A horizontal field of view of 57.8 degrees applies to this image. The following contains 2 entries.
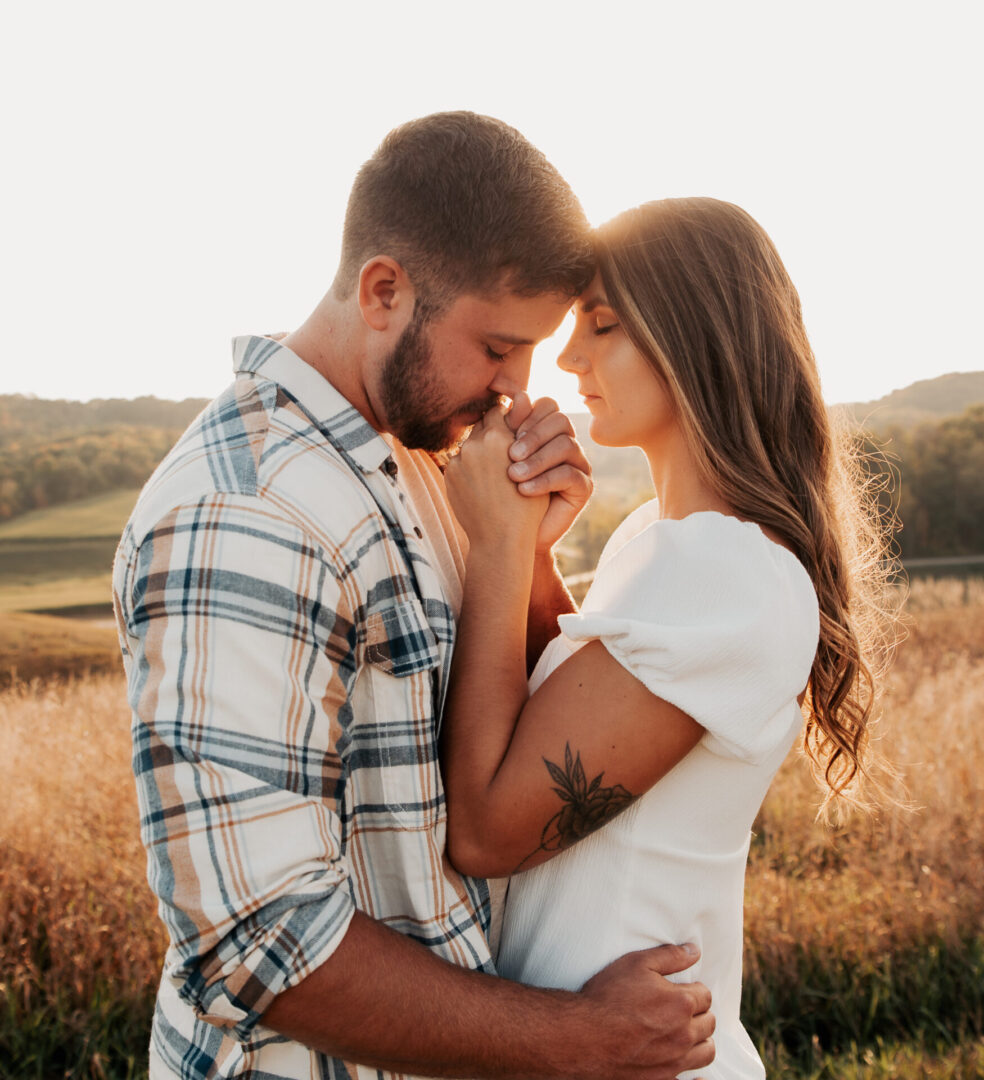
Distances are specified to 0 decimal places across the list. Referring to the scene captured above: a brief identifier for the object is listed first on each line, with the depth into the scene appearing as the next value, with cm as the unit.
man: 128
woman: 161
